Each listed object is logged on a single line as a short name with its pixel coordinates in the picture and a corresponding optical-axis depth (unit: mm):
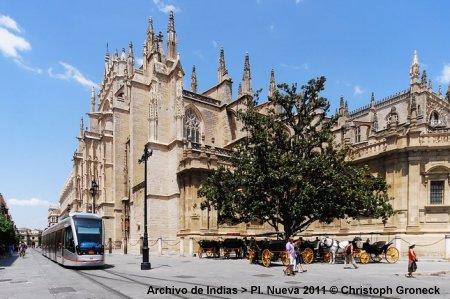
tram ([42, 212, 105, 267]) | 18547
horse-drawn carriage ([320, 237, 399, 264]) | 18750
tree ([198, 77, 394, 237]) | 19328
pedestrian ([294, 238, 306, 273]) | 14863
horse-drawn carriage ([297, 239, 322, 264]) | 18781
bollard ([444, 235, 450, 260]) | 20500
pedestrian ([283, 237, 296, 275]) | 13888
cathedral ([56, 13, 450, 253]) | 23656
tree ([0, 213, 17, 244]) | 34262
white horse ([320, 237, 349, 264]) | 18797
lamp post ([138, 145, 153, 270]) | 17789
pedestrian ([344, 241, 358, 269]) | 16864
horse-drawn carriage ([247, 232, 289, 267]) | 17203
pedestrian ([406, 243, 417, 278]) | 12594
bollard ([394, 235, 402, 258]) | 22375
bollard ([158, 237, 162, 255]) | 30594
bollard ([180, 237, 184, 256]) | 29106
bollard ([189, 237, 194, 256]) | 28378
